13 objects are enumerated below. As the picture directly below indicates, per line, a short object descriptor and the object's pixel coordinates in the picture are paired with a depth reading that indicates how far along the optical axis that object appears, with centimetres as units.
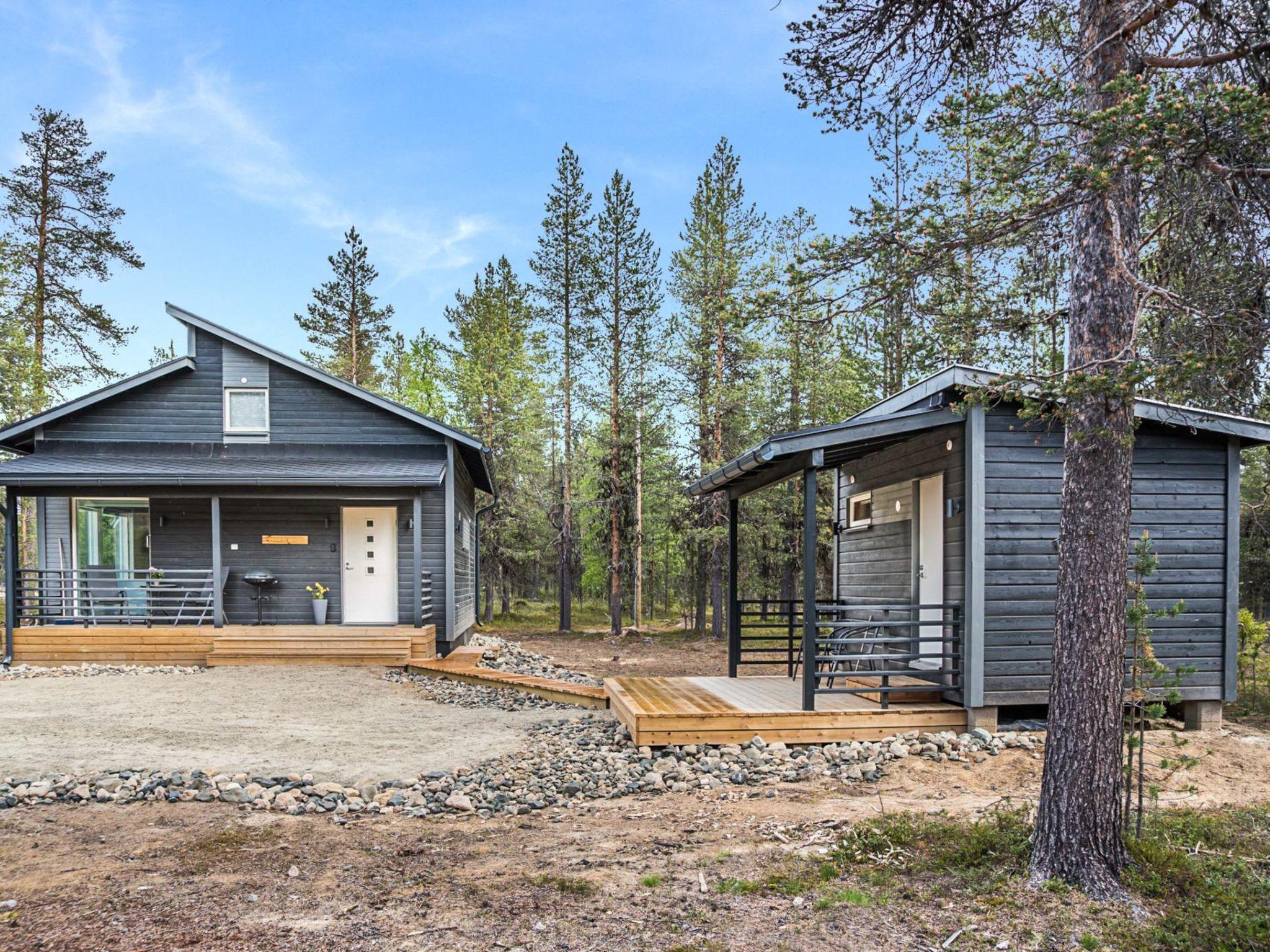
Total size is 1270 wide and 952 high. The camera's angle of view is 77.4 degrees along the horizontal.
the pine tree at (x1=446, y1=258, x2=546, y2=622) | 2164
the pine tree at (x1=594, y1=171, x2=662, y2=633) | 1927
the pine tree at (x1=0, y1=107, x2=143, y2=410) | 1828
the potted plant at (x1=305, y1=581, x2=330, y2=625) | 1262
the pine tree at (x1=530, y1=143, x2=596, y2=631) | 1977
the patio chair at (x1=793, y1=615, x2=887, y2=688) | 876
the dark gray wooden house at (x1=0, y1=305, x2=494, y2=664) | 1237
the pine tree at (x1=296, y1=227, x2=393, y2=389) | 2473
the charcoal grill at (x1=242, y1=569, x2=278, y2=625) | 1257
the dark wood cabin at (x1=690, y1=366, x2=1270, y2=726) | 687
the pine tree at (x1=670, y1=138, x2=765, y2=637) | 1823
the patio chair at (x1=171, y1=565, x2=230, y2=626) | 1220
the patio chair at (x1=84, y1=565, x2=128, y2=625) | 1182
